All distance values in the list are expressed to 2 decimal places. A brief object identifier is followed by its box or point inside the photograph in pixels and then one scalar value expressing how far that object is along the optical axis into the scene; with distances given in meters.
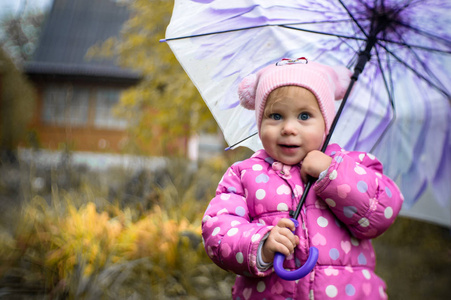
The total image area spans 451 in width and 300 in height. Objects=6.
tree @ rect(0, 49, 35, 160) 12.47
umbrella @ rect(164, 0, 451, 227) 2.12
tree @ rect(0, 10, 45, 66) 21.42
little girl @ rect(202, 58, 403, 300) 1.61
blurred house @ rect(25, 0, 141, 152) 16.47
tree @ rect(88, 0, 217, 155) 8.61
